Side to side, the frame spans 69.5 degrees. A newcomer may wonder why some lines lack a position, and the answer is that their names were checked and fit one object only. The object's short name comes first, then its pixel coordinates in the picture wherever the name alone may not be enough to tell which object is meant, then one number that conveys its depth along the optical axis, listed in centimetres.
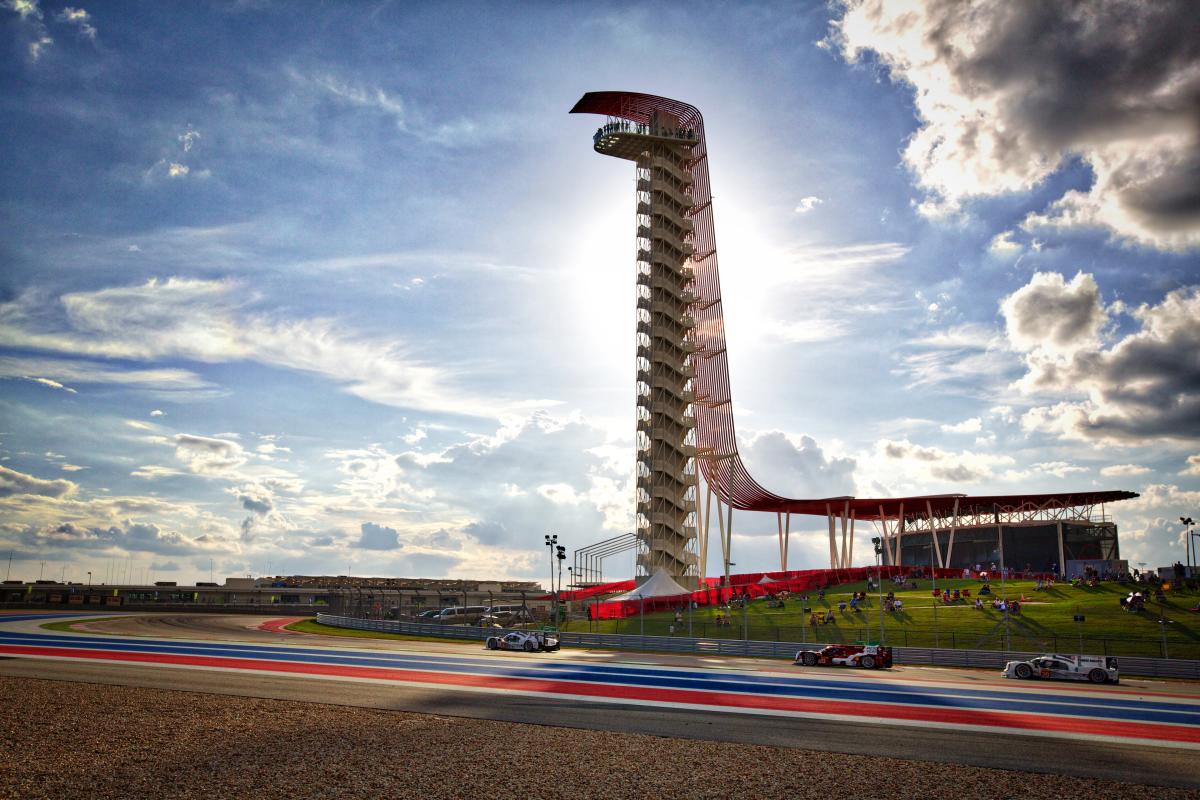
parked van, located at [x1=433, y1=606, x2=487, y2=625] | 6388
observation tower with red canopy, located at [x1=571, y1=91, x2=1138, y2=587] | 7650
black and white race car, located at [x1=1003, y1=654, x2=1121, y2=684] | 3127
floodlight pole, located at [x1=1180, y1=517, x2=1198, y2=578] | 6008
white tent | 5747
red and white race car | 3556
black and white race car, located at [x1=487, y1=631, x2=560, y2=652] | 4159
